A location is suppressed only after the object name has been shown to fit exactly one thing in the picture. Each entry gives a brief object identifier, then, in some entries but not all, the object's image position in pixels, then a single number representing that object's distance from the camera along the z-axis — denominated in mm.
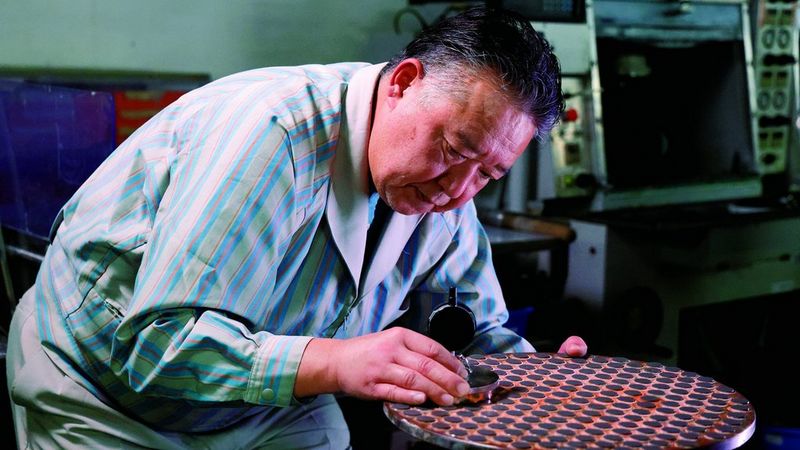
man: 1362
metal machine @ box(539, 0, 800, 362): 3439
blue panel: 2779
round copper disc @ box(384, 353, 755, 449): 1283
